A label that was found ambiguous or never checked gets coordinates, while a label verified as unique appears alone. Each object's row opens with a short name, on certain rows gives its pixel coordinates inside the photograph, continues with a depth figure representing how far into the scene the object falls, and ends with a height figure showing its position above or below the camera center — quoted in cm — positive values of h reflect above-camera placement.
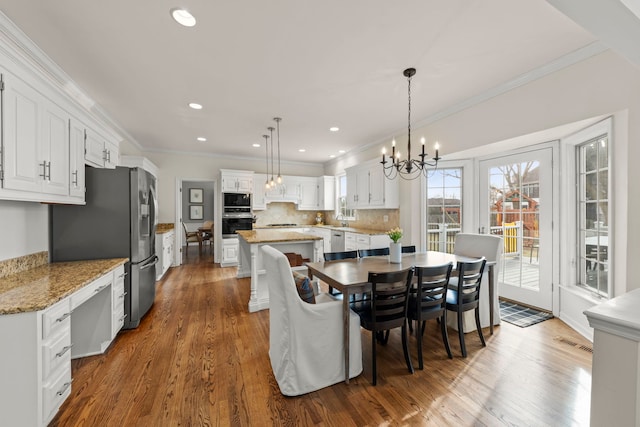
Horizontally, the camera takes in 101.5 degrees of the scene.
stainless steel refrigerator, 255 -14
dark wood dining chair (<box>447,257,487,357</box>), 233 -75
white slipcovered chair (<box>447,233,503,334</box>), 284 -79
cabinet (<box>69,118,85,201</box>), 232 +49
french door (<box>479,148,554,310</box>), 326 -6
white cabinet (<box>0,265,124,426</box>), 140 -86
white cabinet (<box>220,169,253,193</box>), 620 +77
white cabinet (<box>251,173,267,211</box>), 668 +53
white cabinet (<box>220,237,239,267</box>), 610 -92
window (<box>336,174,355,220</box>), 679 +35
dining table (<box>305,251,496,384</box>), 199 -53
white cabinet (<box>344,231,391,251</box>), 474 -53
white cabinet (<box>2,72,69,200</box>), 167 +52
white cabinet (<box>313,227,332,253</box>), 644 -62
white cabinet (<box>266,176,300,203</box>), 689 +57
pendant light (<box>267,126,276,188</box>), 450 +59
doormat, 302 -125
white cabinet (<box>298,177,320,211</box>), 721 +54
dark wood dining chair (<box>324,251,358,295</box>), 289 -49
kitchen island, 349 -55
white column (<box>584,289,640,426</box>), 93 -57
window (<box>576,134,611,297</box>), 260 -1
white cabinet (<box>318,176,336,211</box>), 714 +57
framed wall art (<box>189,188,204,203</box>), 946 +64
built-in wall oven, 618 -3
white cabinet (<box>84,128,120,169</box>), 266 +70
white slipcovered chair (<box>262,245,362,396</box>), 188 -95
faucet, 671 -19
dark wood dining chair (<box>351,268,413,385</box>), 196 -72
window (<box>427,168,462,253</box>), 419 +8
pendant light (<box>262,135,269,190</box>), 499 +147
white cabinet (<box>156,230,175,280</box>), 493 -76
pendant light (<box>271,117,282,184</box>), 404 +146
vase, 266 -42
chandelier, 432 +71
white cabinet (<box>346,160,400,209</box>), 481 +48
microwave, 621 +30
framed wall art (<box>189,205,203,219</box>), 948 +4
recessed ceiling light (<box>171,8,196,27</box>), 187 +145
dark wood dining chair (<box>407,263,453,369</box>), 216 -73
